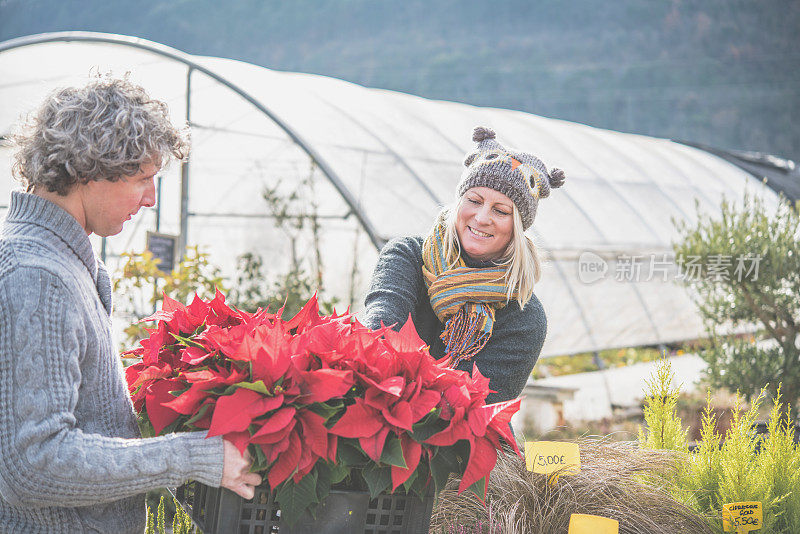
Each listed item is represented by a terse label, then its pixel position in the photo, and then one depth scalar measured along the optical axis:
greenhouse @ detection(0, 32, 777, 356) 5.05
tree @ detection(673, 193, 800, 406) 4.63
